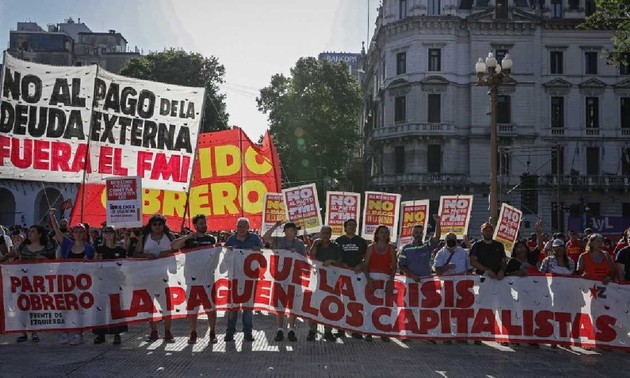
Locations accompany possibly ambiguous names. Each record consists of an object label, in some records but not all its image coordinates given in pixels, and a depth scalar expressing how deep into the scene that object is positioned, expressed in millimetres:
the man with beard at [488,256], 10969
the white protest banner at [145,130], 13242
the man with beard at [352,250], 11266
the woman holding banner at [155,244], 10570
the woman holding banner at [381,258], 11039
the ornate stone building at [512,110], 47844
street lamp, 18438
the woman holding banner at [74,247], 10458
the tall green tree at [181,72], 51781
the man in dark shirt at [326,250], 11133
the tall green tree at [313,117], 53438
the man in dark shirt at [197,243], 10469
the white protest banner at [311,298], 10523
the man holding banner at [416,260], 11375
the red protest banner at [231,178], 16734
